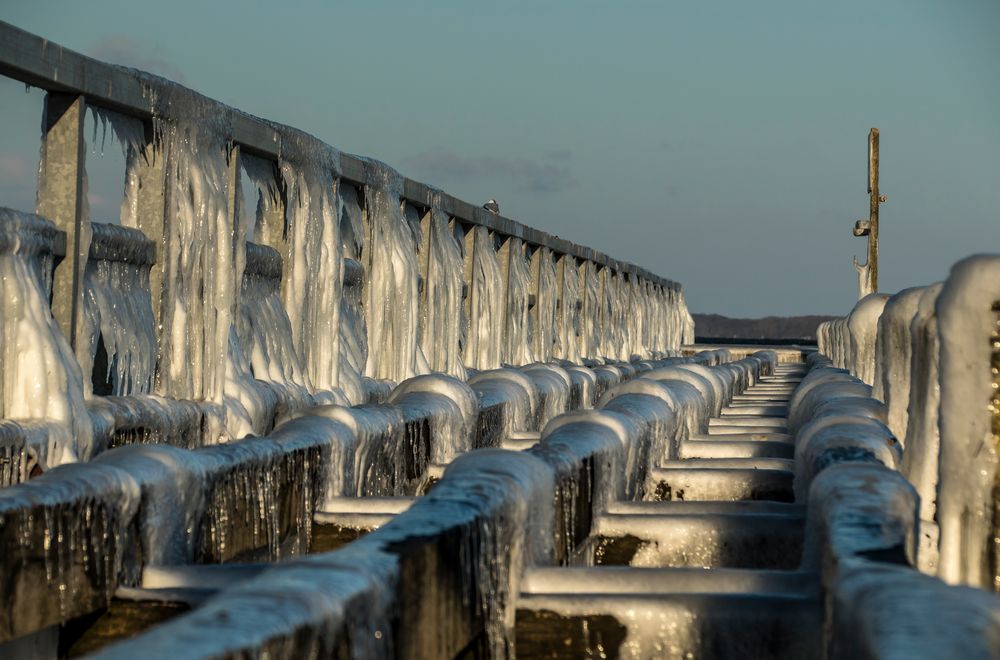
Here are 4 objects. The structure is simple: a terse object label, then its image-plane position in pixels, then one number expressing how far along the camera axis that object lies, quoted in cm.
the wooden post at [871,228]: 4550
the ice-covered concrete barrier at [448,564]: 352
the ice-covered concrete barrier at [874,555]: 332
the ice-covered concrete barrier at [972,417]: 525
